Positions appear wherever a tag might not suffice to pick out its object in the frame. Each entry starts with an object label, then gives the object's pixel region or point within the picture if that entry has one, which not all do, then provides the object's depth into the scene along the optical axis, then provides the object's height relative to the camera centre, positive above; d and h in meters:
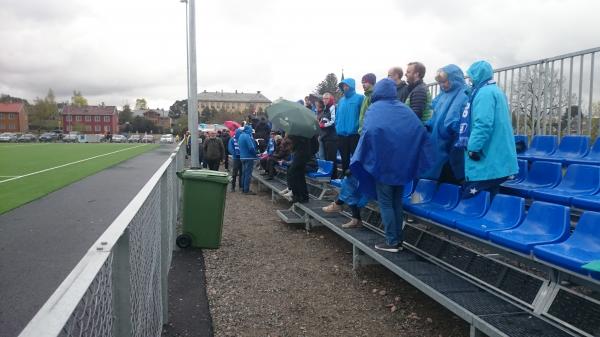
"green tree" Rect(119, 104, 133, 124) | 139.62 +2.95
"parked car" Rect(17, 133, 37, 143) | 79.78 -2.39
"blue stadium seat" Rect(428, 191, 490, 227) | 4.95 -0.89
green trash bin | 6.86 -1.16
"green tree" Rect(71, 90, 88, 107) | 158.52 +8.24
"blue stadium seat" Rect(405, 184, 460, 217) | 5.53 -0.88
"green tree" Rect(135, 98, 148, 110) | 177.38 +7.91
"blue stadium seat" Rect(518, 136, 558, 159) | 6.53 -0.24
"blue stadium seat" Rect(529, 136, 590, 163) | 6.02 -0.25
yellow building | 152.94 +8.76
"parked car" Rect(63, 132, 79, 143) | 81.69 -2.35
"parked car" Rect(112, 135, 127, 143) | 85.56 -2.52
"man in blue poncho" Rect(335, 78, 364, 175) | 7.81 +0.17
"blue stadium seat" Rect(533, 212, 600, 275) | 3.35 -0.89
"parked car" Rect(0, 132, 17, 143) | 76.88 -2.19
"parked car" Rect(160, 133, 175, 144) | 80.62 -2.32
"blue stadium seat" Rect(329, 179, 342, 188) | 8.28 -0.98
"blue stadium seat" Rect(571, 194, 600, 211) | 4.68 -0.72
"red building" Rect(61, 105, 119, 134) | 135.14 +1.65
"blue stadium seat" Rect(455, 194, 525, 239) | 4.43 -0.86
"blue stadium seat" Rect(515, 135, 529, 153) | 6.97 -0.20
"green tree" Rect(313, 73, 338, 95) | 85.12 +8.09
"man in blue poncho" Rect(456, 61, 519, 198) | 5.04 -0.10
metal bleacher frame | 3.33 -1.36
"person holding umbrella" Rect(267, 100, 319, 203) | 8.68 -0.19
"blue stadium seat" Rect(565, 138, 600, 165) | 5.75 -0.34
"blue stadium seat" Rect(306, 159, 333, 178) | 9.73 -0.91
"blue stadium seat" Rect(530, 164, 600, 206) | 5.09 -0.62
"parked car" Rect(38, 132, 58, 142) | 83.31 -2.28
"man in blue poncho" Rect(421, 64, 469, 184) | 5.91 +0.10
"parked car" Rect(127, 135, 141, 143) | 87.55 -2.56
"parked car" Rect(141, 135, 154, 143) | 87.19 -2.50
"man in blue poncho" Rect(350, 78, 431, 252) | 5.30 -0.26
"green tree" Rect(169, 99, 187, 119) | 132.38 +4.68
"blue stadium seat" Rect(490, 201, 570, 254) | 3.90 -0.87
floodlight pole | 11.38 +1.12
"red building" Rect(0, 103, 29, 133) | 118.12 +1.50
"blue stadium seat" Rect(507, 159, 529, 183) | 6.20 -0.56
